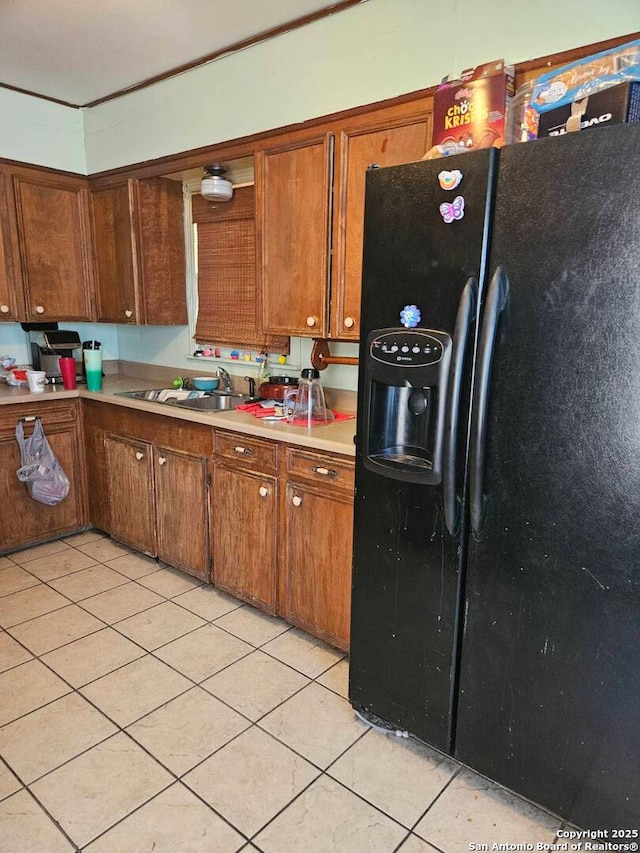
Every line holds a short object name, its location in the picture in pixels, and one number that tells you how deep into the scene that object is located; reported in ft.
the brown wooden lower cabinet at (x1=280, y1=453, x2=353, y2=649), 7.18
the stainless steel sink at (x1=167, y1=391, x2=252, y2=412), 10.51
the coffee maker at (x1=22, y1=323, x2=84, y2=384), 11.56
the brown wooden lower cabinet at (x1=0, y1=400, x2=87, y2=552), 10.21
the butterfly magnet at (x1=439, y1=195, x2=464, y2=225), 4.75
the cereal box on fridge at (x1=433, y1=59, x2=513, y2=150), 5.36
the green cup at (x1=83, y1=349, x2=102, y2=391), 10.98
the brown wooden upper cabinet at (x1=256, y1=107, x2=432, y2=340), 7.06
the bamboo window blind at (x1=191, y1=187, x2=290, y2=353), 10.18
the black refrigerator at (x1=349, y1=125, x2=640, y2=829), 4.21
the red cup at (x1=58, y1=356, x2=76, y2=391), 11.12
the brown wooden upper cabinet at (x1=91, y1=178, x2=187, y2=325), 10.83
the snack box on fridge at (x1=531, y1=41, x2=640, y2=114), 4.31
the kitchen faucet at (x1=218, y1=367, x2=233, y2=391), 10.83
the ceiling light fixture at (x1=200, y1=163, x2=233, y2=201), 9.73
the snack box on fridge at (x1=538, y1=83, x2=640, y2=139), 4.17
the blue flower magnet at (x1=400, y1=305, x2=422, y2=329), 5.15
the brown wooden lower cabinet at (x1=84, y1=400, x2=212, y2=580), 9.06
